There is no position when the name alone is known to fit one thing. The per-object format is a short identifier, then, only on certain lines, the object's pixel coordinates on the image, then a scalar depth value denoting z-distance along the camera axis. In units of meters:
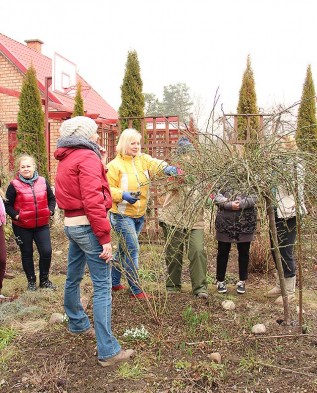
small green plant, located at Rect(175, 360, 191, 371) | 2.89
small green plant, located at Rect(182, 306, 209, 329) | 3.52
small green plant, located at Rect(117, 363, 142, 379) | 2.82
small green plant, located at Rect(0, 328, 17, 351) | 3.38
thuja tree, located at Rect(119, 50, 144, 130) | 8.65
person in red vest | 4.64
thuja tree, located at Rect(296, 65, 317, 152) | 9.94
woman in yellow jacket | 4.05
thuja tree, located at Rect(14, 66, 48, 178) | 8.82
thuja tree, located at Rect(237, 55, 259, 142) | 10.19
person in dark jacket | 4.25
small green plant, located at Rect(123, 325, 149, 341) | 3.31
